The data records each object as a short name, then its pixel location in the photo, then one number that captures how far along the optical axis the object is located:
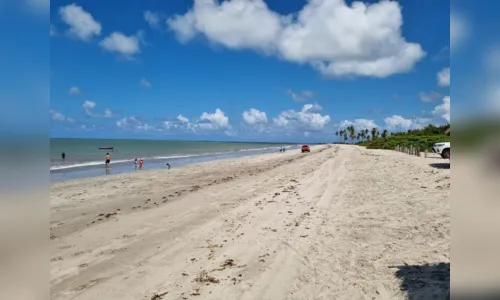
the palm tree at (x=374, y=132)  162.88
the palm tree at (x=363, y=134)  185.25
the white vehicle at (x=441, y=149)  23.85
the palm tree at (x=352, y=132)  190.50
